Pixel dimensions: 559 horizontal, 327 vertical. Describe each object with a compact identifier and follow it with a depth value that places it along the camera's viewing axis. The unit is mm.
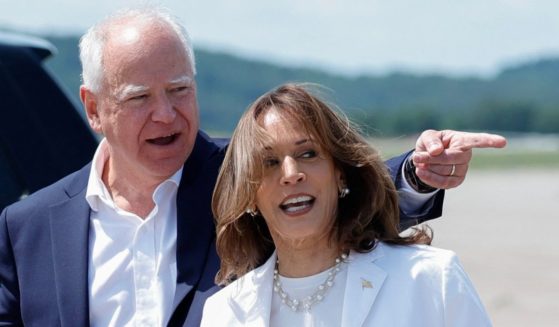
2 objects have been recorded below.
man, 7559
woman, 6324
